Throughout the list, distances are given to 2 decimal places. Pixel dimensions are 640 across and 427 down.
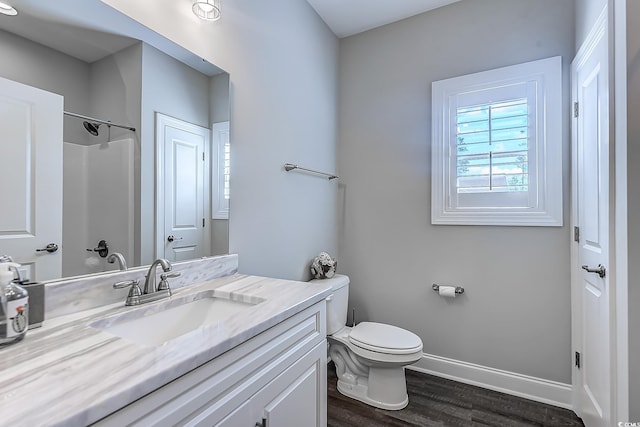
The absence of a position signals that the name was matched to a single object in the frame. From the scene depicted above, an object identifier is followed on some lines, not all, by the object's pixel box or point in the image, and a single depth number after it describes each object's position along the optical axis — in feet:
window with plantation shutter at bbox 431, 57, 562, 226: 6.26
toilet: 5.87
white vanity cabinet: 2.10
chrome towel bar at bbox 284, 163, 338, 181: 6.49
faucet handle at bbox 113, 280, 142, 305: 3.39
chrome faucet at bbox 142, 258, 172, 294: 3.58
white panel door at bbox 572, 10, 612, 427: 4.40
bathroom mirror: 3.07
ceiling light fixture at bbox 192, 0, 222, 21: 4.43
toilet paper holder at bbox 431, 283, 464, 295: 7.07
